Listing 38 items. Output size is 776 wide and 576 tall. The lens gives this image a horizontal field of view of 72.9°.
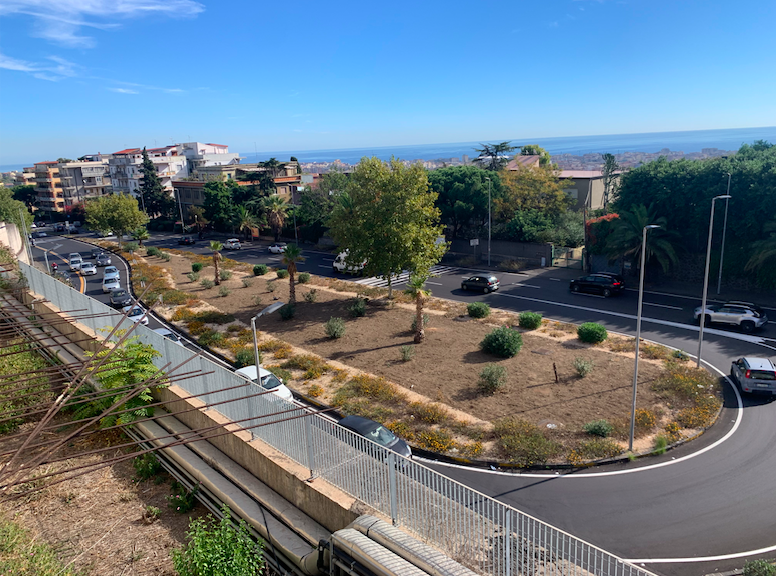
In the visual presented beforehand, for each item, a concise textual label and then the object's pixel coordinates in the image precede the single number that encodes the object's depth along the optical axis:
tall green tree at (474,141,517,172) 68.00
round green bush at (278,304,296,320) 29.67
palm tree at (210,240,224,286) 36.59
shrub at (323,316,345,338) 25.86
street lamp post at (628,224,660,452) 14.71
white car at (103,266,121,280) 39.97
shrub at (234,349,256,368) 21.97
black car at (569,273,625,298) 32.66
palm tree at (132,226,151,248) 55.66
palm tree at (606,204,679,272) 33.66
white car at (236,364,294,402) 17.47
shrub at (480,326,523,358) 22.08
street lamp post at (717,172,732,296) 31.39
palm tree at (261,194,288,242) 60.12
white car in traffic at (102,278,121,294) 38.09
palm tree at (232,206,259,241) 64.75
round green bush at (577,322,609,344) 23.59
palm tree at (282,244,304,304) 30.36
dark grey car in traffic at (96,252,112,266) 49.03
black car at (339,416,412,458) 14.14
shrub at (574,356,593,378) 19.98
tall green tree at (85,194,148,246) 55.41
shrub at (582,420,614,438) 15.64
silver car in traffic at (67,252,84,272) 47.16
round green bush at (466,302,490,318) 28.27
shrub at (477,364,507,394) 18.89
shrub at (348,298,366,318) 29.27
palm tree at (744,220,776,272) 29.44
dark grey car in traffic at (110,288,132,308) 32.75
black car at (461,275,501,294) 34.50
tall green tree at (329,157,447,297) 28.91
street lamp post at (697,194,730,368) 19.66
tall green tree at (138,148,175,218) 86.44
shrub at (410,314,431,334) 26.29
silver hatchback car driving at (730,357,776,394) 18.00
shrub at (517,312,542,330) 26.17
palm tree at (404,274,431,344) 24.14
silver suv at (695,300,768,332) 25.17
